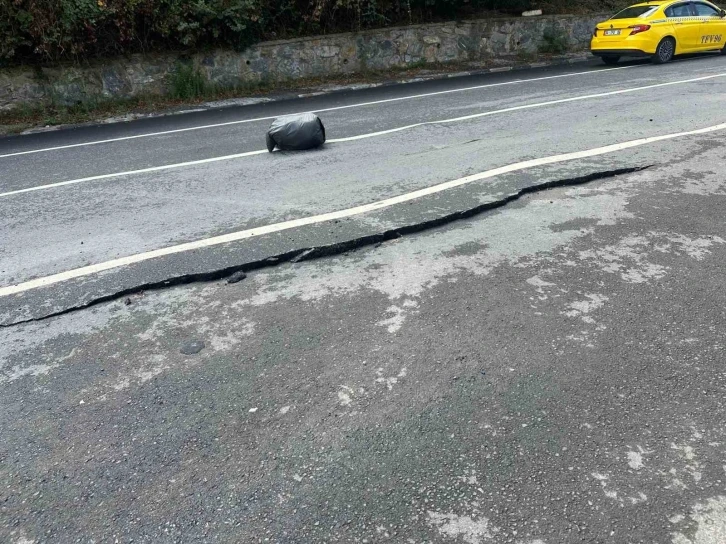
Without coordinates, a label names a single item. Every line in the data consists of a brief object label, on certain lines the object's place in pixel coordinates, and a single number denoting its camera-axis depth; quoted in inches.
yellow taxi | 573.9
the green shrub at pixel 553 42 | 689.0
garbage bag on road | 313.6
